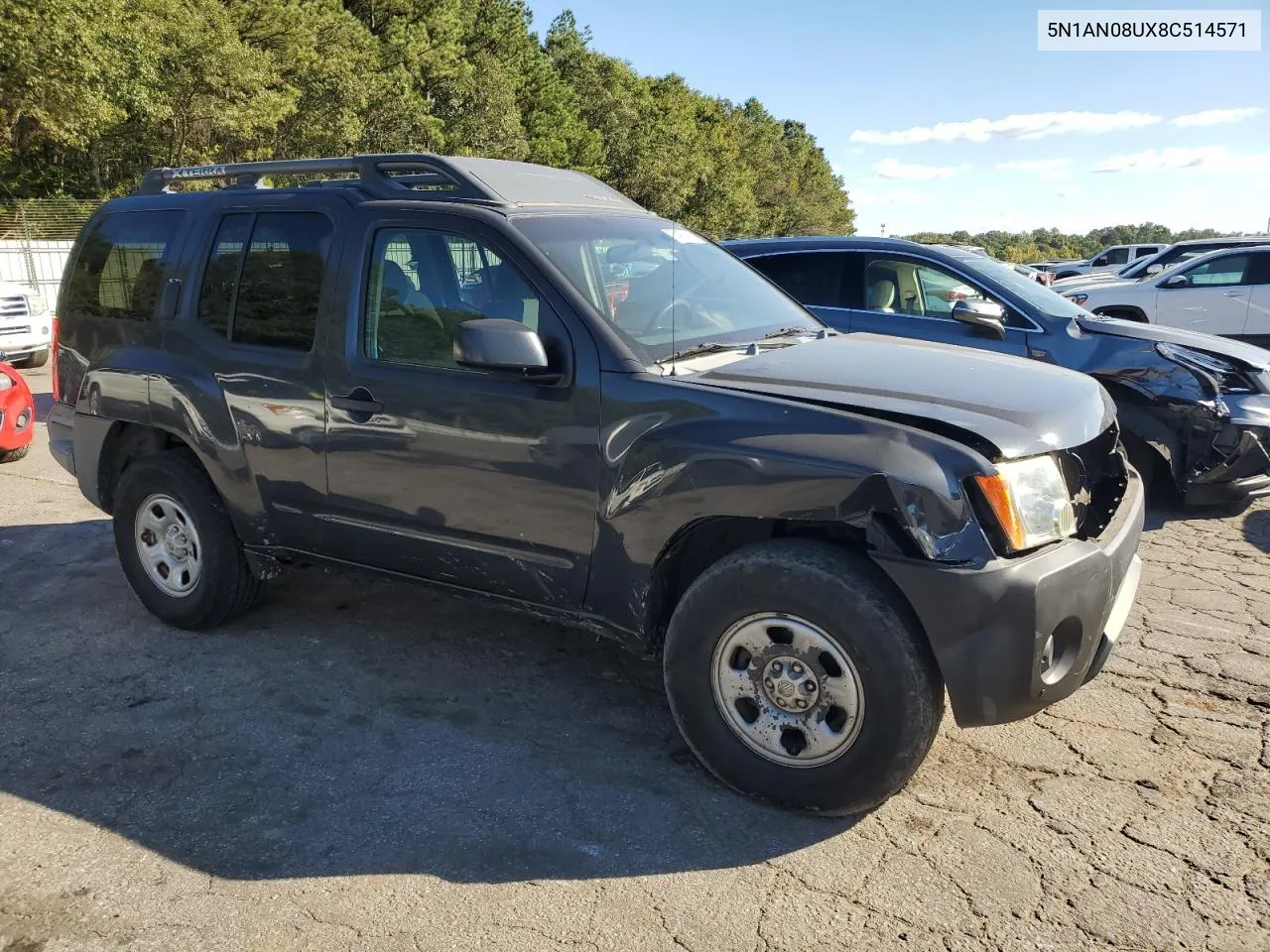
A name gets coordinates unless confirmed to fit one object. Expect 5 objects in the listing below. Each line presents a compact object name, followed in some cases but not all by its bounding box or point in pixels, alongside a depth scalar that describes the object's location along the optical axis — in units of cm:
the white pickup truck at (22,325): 1284
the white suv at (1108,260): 3105
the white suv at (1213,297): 1280
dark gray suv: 290
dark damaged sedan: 619
